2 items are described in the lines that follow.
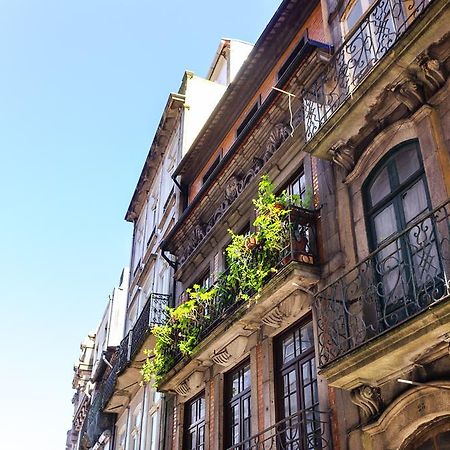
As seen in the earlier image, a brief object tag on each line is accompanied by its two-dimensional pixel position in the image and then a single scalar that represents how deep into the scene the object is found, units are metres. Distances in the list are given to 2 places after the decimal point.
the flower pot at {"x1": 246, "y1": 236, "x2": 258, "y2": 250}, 9.74
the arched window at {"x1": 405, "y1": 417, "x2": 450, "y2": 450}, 6.18
